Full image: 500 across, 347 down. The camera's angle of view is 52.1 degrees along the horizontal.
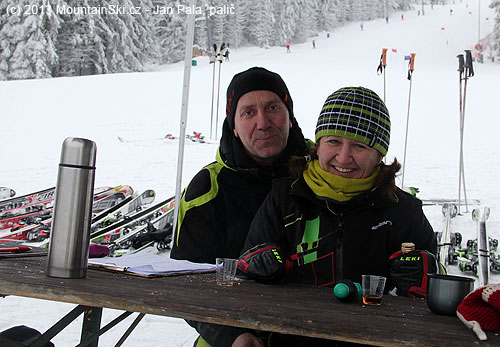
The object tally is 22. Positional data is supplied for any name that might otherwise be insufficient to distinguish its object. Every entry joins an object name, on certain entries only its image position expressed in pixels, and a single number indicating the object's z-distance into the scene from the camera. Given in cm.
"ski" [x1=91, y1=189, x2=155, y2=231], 568
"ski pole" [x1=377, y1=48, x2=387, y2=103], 532
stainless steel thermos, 126
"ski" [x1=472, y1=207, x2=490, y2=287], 363
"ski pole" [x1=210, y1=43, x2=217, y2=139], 868
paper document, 142
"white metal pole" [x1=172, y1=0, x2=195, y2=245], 373
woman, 148
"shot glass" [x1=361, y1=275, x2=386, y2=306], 109
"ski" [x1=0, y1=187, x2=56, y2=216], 617
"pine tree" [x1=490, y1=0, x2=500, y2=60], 2541
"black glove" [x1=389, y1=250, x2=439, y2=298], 123
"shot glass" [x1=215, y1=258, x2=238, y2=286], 131
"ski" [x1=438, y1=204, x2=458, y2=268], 399
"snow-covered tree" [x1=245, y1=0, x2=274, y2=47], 3559
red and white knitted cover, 89
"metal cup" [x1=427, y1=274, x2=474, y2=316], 101
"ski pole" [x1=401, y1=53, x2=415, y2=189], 545
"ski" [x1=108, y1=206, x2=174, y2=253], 481
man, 186
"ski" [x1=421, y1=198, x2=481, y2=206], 653
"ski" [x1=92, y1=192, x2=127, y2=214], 641
